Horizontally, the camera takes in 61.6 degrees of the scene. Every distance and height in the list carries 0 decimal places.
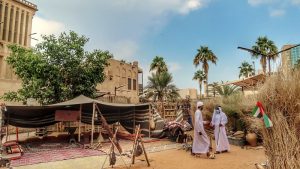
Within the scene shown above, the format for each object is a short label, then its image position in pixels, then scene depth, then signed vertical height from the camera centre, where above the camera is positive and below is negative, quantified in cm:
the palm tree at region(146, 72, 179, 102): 2811 +182
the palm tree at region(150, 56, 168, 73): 3362 +527
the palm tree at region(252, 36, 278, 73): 2552 +616
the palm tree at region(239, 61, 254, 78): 3822 +551
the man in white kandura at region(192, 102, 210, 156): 777 -103
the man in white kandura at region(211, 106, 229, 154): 865 -87
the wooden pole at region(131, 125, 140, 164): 652 -99
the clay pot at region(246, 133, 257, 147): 958 -128
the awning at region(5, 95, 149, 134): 1051 -50
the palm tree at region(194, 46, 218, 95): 2986 +567
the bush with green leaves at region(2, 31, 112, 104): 1294 +182
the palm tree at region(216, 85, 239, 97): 2516 +161
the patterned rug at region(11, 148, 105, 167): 750 -175
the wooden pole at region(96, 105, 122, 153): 669 -70
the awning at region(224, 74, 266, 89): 1164 +123
